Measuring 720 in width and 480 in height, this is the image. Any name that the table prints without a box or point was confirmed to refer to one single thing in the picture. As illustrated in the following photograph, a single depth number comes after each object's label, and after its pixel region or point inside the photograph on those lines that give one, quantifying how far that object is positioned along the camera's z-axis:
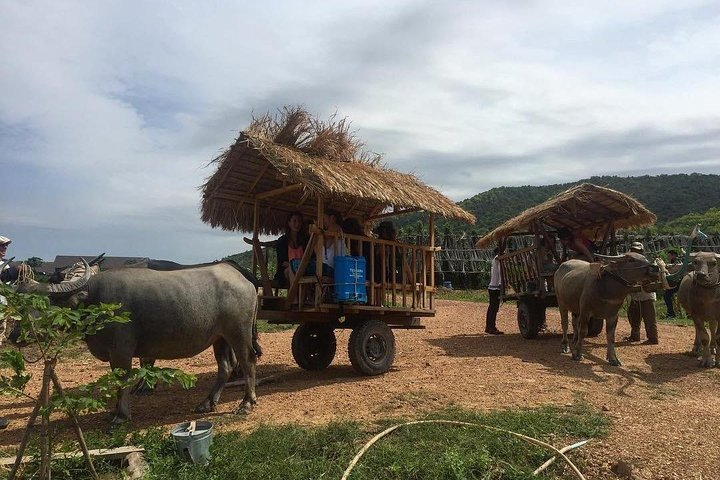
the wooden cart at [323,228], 6.88
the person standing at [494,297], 11.66
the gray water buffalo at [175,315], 5.34
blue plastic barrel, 6.88
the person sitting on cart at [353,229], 7.72
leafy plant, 3.23
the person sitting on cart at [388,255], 7.86
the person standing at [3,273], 5.40
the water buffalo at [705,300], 7.66
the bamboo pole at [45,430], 3.29
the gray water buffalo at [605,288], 7.95
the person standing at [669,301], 14.54
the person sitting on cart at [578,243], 10.73
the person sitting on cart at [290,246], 7.74
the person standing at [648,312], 9.85
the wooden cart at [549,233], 10.20
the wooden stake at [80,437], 3.41
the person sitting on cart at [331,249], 7.11
